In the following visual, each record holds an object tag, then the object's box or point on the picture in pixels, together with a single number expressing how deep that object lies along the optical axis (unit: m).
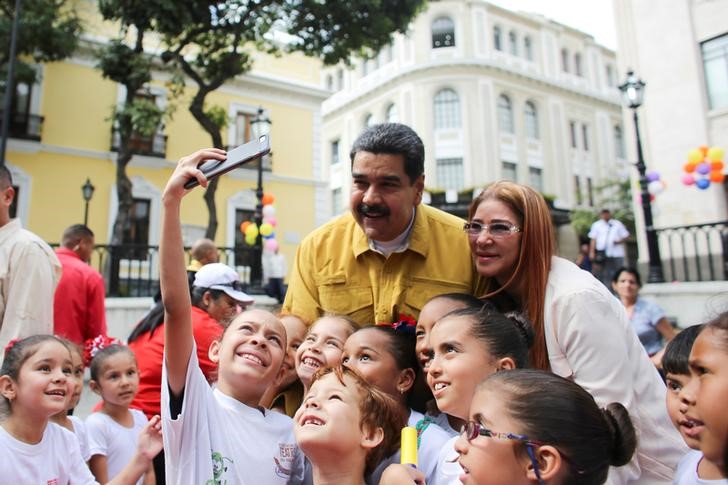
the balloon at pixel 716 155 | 12.29
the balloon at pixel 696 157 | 12.44
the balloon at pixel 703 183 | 12.15
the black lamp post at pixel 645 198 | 11.22
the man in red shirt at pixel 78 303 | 4.86
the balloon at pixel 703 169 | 12.22
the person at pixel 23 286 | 3.58
